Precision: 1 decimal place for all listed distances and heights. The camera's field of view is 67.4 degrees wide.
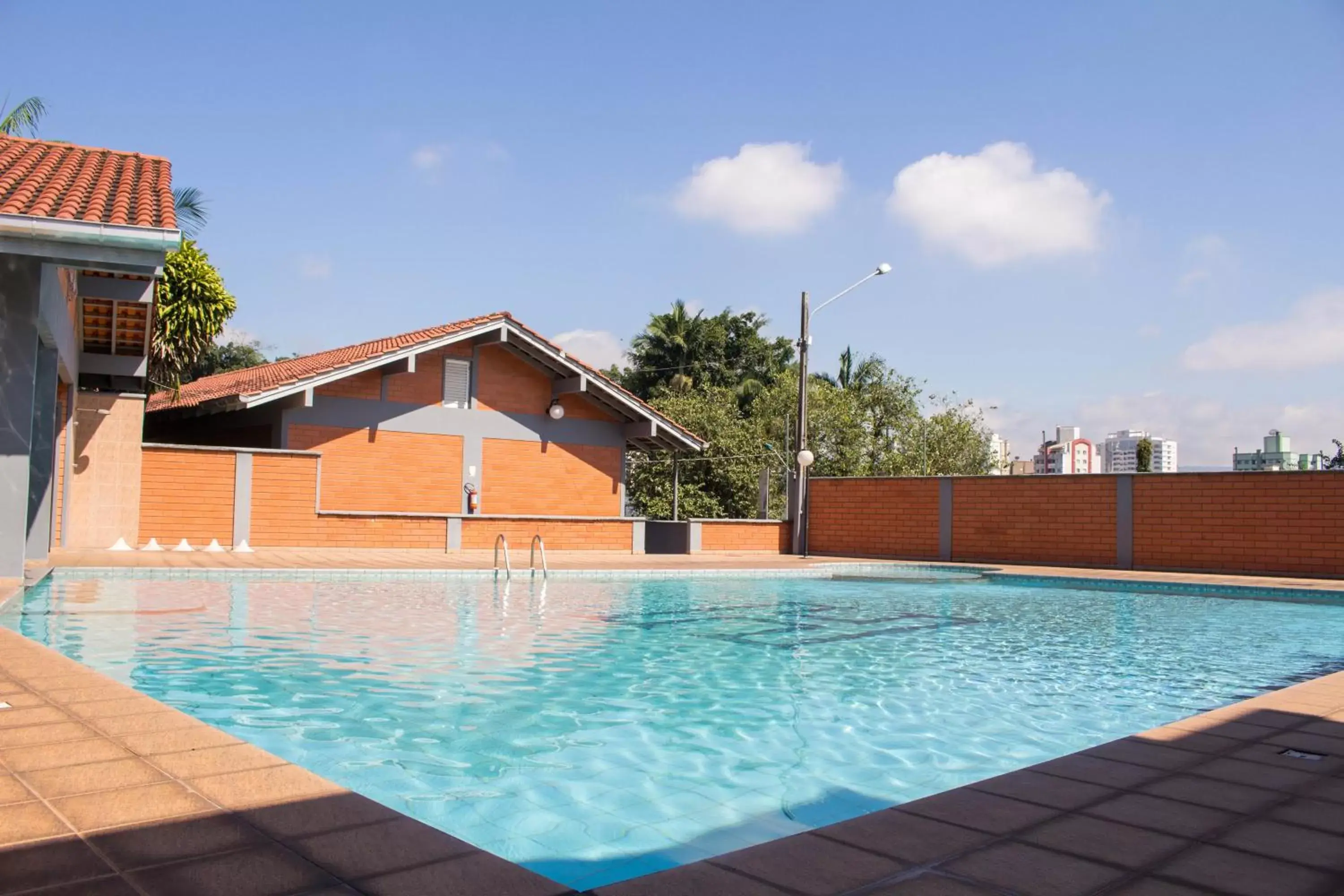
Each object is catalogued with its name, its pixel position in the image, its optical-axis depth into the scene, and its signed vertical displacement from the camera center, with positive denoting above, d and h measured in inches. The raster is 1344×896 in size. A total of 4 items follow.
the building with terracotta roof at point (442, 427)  802.2 +49.8
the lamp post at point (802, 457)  864.3 +29.6
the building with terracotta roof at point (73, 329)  308.7 +66.5
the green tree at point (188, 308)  709.3 +121.5
